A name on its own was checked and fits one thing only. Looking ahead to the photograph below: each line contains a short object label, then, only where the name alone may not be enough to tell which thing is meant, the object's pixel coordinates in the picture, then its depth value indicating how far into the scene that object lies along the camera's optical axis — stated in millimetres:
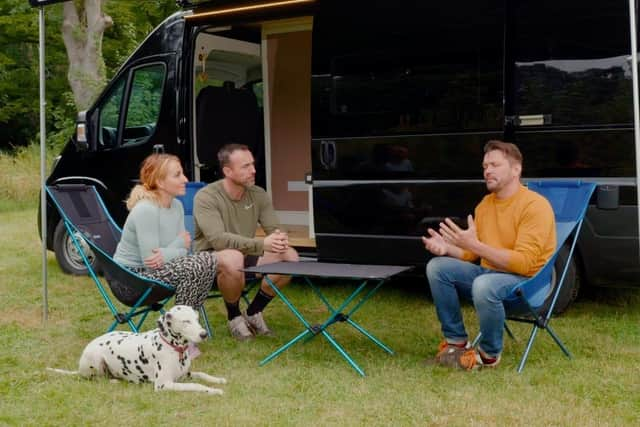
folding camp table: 3834
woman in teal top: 4188
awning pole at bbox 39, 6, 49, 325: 4994
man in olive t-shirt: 4414
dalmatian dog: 3656
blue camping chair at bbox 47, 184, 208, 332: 4141
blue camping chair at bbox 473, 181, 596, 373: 3801
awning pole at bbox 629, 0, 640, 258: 3462
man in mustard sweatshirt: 3774
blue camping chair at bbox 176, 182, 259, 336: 5445
